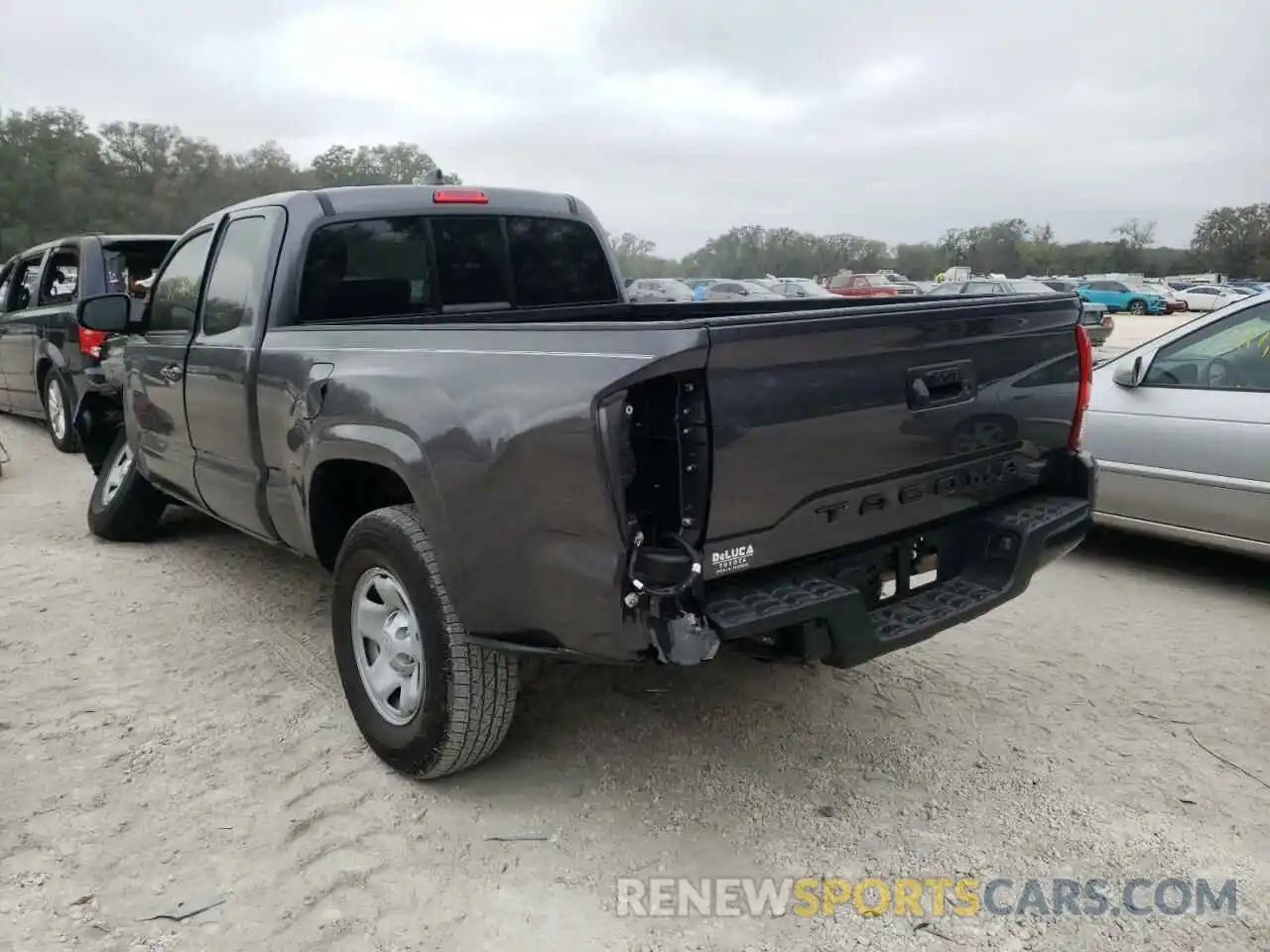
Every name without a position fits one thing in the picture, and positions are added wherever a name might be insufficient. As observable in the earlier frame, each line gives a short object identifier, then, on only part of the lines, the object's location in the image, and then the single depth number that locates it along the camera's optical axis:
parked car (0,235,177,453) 7.89
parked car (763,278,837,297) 32.41
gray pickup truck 2.29
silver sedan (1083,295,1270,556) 4.68
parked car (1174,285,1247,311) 46.84
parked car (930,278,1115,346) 20.94
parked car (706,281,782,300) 30.83
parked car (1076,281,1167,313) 44.25
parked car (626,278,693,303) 30.05
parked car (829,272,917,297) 31.24
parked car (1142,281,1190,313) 46.06
